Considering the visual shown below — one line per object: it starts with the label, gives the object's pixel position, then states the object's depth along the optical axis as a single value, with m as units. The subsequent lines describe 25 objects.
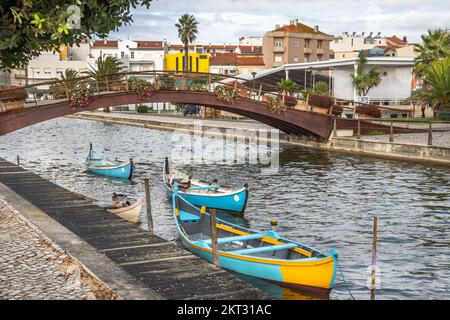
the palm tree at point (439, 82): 50.03
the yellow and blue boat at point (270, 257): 15.00
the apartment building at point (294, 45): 130.62
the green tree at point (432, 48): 67.31
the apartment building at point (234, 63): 146.88
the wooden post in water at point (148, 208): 20.42
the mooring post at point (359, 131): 49.34
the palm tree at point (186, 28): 119.88
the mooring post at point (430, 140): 40.64
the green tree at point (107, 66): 123.12
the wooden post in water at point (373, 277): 14.83
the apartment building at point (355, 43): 161.88
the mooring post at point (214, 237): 15.00
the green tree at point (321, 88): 79.00
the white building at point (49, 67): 161.50
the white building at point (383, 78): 73.94
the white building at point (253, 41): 191.25
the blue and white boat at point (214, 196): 26.44
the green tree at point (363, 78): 71.67
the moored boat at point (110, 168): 37.50
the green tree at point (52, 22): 13.54
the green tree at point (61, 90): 39.17
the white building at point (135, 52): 163.12
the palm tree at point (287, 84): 78.75
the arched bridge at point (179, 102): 37.22
